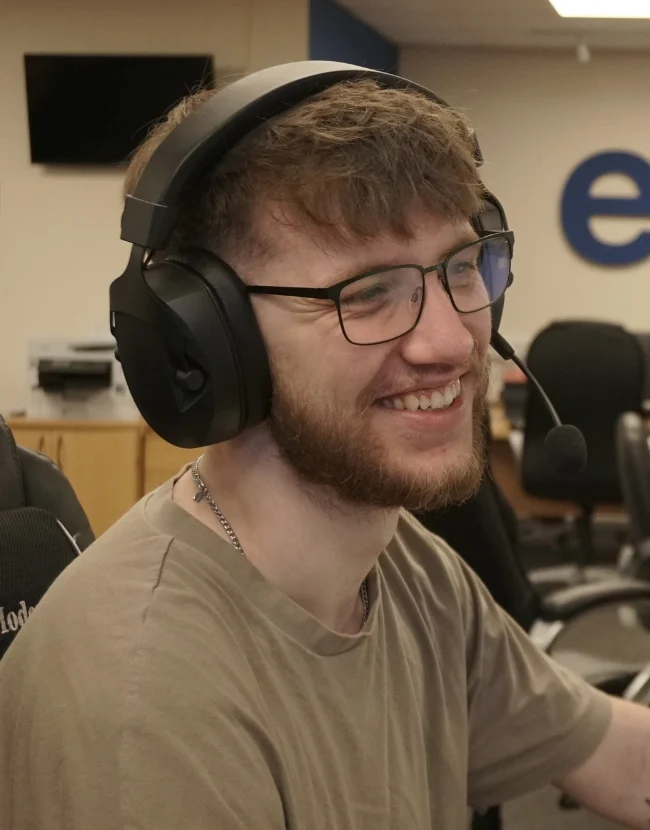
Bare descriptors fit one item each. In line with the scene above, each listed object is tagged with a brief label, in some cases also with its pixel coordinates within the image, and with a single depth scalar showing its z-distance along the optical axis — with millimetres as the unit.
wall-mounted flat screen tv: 4141
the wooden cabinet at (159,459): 3742
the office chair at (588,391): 3770
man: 666
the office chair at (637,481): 2127
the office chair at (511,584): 1652
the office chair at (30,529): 950
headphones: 753
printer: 3777
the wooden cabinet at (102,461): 3744
